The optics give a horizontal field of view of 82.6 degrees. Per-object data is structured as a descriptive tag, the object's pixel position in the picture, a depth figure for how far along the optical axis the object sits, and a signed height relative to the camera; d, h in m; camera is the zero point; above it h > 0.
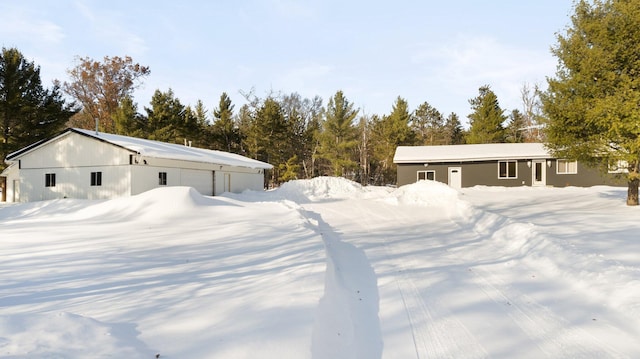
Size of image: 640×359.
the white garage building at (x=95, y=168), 18.50 +0.70
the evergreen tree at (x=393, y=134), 40.25 +5.10
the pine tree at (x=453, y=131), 50.22 +6.84
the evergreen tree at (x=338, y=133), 38.38 +4.96
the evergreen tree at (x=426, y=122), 51.69 +8.34
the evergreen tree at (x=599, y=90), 11.90 +3.18
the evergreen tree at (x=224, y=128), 42.09 +6.02
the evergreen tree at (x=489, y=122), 38.97 +6.12
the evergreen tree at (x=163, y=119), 35.94 +6.15
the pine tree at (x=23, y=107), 24.80 +5.26
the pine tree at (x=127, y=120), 33.31 +5.63
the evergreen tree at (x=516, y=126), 42.90 +6.32
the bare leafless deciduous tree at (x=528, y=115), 42.00 +7.51
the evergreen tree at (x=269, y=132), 37.91 +5.06
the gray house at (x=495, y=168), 26.12 +0.80
